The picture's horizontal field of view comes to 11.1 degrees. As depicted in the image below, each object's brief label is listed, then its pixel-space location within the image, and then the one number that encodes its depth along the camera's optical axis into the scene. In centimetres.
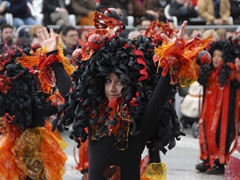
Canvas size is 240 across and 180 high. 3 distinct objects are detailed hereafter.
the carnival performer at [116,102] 734
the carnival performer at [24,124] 1114
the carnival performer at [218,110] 1468
